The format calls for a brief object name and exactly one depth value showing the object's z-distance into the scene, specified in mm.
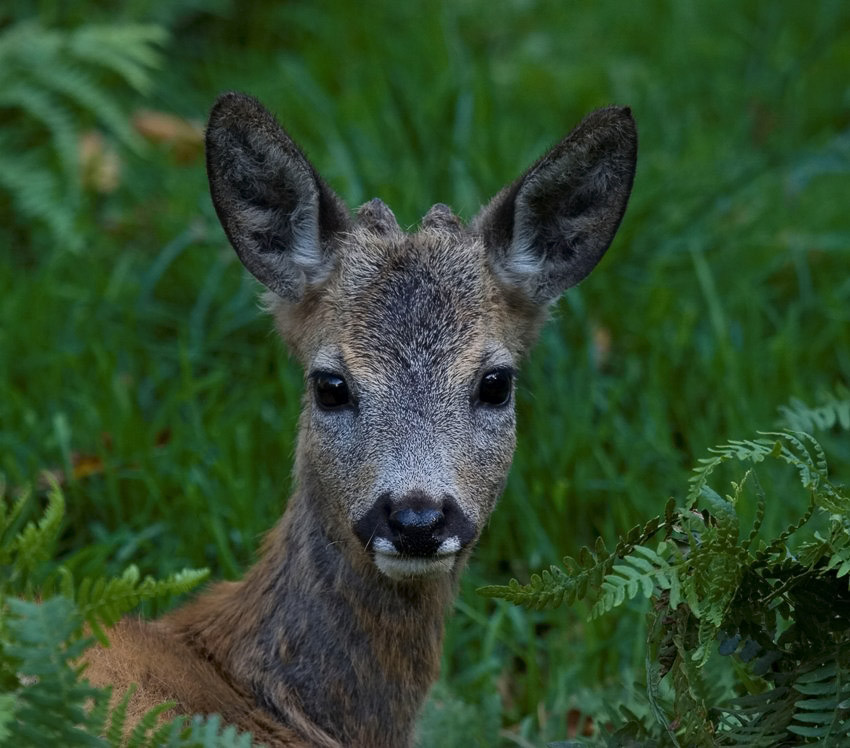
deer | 7527
